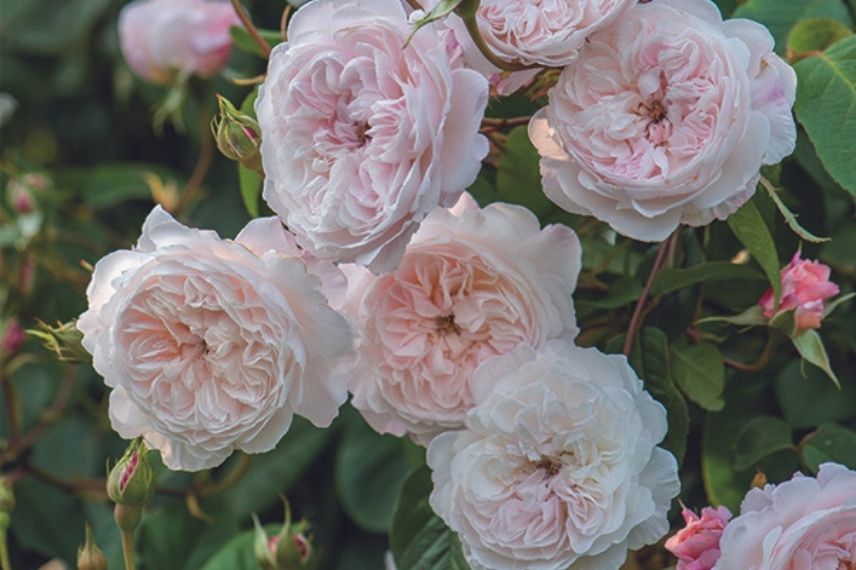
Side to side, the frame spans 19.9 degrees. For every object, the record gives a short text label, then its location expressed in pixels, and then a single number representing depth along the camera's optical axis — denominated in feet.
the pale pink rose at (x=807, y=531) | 2.49
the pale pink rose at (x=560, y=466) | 2.53
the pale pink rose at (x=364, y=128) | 2.47
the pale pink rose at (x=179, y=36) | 3.70
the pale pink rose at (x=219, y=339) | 2.54
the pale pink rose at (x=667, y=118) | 2.47
